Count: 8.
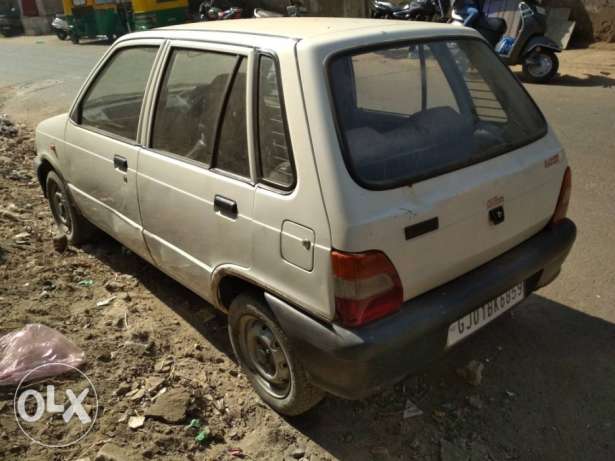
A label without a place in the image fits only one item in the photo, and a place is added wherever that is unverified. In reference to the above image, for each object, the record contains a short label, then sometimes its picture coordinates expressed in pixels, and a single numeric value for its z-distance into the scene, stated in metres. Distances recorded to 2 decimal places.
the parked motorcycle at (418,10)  10.79
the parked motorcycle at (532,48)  8.80
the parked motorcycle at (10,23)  29.00
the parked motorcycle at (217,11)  16.33
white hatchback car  2.15
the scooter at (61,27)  22.57
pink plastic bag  2.98
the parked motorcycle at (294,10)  13.81
